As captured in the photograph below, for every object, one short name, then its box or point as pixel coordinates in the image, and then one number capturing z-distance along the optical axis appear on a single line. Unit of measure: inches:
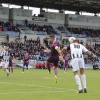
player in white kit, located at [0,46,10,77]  1130.7
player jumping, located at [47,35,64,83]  926.7
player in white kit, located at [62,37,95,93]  618.2
